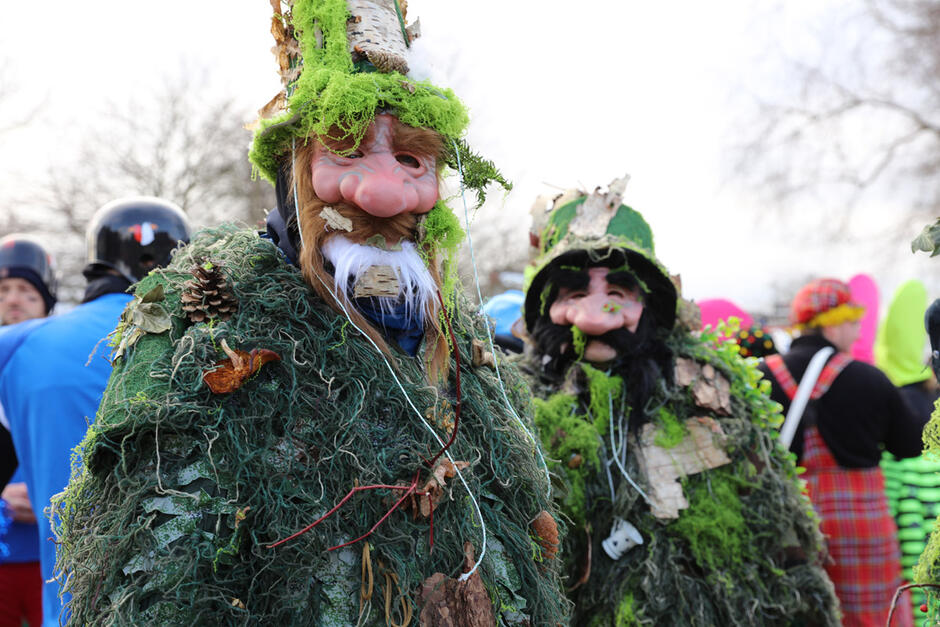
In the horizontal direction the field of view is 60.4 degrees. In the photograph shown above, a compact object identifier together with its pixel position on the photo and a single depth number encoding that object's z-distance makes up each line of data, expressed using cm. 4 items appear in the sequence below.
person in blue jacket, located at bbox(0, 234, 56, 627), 290
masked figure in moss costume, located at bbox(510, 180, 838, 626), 291
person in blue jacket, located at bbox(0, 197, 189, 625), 250
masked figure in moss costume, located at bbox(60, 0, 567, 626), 163
